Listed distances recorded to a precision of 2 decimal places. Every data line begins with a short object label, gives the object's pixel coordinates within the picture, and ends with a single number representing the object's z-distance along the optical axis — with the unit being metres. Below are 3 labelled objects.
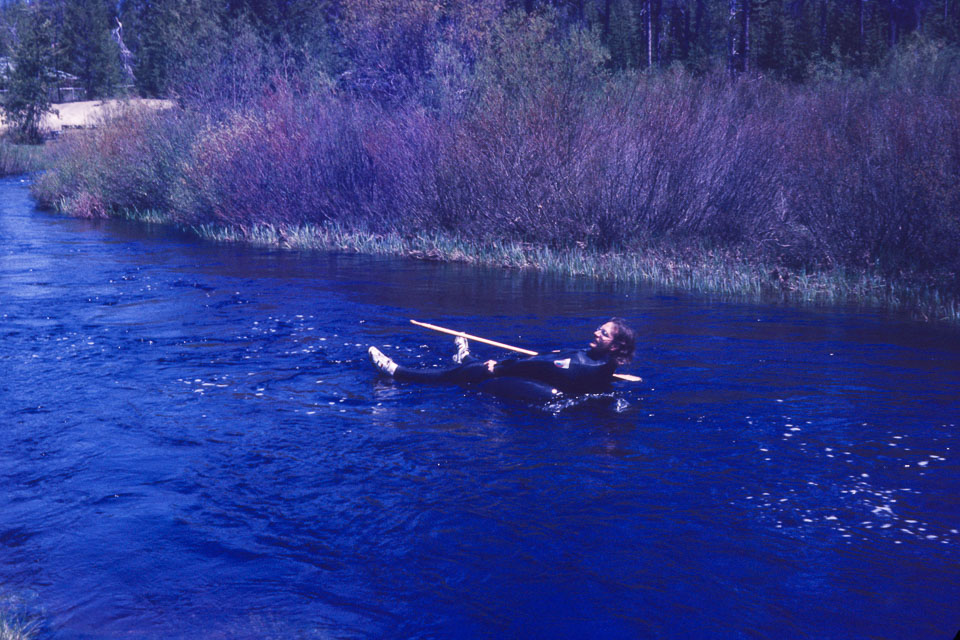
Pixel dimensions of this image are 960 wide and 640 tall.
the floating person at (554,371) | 8.78
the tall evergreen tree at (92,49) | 75.12
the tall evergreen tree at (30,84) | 57.69
